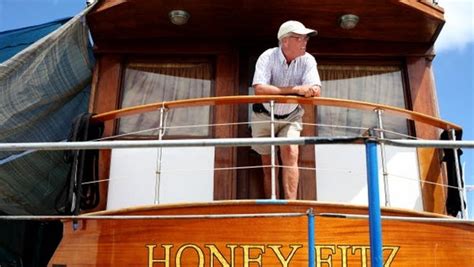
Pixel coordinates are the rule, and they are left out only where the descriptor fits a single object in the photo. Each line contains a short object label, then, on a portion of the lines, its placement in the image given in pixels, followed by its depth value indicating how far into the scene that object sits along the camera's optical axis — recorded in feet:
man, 13.12
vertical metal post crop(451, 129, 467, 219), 13.33
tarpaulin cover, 15.89
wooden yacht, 11.25
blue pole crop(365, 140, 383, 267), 6.33
